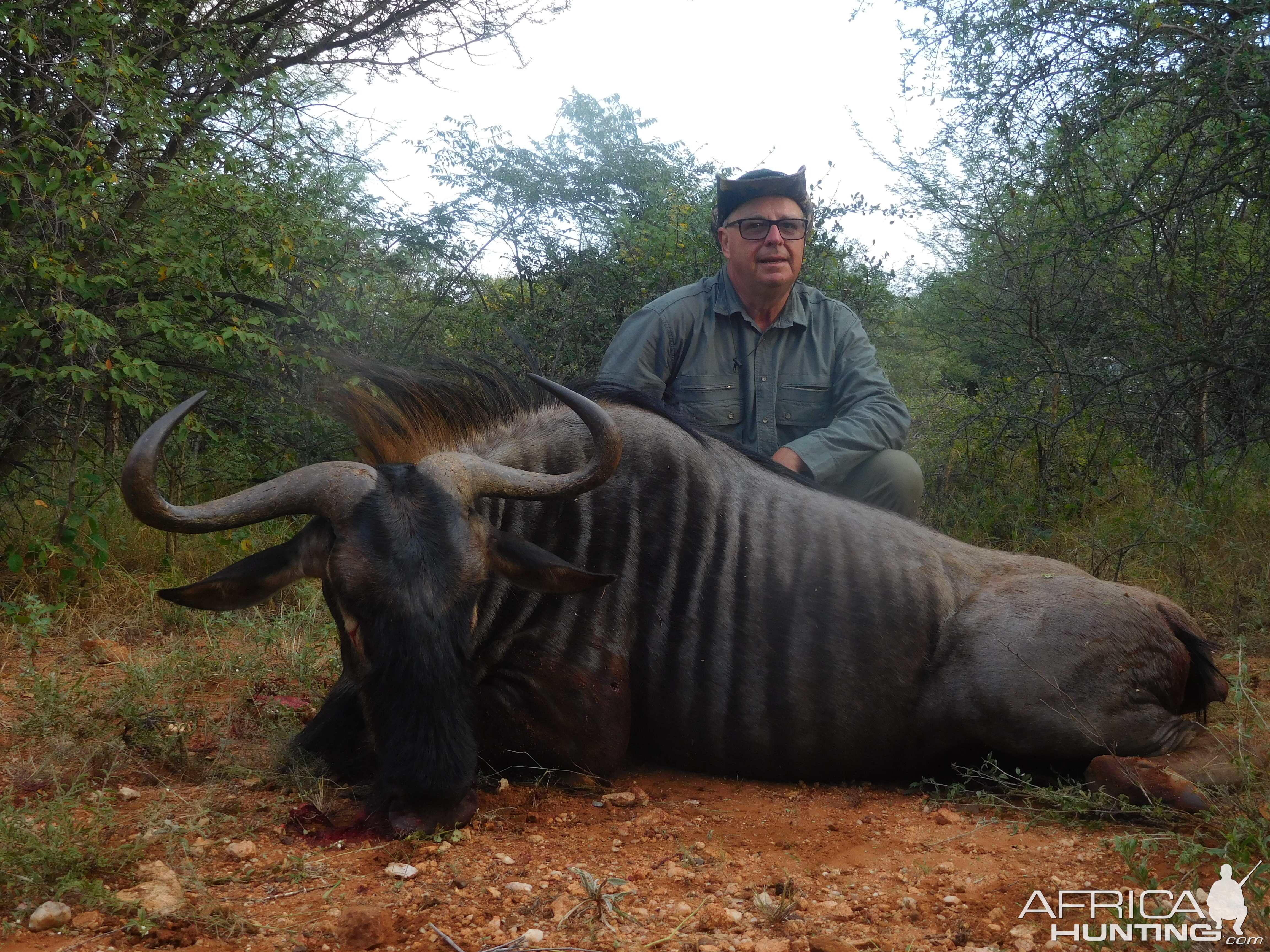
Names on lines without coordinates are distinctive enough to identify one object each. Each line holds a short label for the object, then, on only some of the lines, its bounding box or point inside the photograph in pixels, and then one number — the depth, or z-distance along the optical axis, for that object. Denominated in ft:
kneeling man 16.05
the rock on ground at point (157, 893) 7.48
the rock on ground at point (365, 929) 7.17
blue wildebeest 10.00
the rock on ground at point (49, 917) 7.24
